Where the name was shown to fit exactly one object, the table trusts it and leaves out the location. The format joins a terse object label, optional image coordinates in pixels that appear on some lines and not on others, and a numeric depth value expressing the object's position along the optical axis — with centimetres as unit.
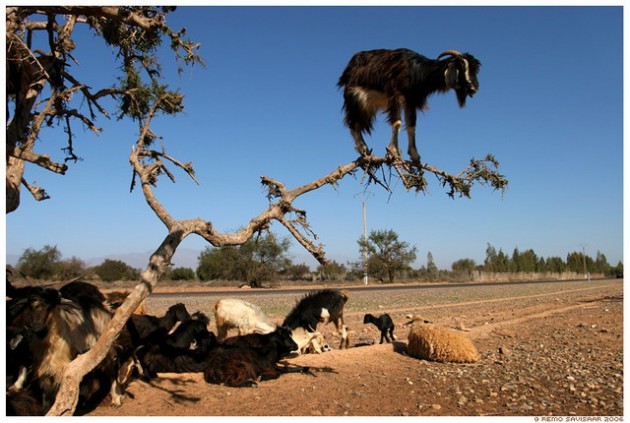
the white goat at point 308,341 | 932
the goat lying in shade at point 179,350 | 720
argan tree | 500
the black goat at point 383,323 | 1045
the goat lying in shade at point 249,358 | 698
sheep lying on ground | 860
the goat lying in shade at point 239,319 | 984
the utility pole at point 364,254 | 5705
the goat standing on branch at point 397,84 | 557
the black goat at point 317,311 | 1001
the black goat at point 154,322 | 739
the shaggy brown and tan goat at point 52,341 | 518
